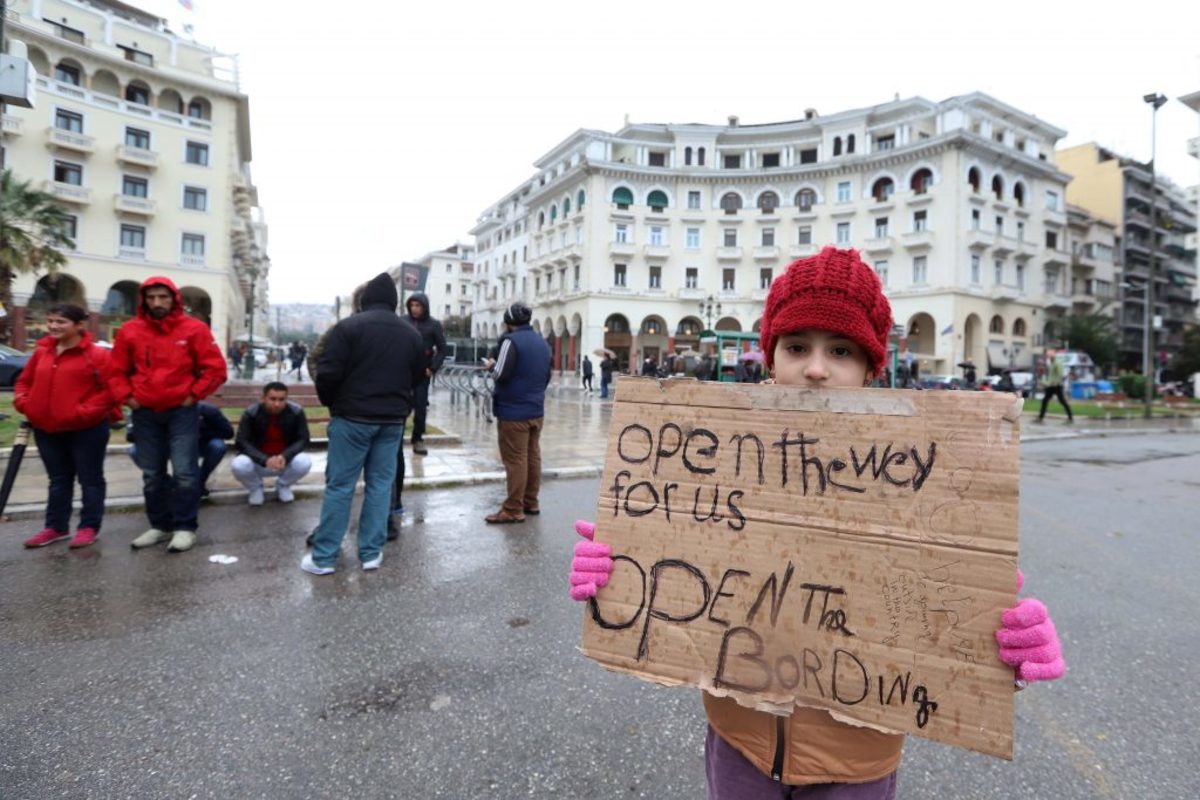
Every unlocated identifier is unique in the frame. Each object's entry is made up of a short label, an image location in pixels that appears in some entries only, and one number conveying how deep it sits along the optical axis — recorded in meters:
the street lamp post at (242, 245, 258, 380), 23.94
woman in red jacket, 4.43
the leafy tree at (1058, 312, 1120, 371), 45.78
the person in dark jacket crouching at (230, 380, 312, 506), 5.79
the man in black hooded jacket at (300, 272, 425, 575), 3.98
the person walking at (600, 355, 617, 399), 24.81
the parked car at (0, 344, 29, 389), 16.69
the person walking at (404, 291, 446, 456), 6.89
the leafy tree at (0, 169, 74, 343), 22.72
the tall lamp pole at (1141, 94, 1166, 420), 20.95
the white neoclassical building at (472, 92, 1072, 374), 42.16
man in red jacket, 4.37
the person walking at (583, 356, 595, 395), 28.94
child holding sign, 1.13
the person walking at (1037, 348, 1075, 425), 16.22
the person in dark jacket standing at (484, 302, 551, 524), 5.44
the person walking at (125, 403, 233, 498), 5.64
